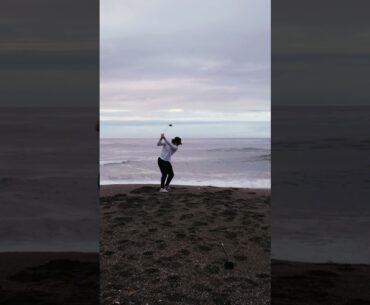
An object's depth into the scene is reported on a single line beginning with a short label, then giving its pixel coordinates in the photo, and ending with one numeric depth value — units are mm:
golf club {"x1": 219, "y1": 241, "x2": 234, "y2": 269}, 6083
